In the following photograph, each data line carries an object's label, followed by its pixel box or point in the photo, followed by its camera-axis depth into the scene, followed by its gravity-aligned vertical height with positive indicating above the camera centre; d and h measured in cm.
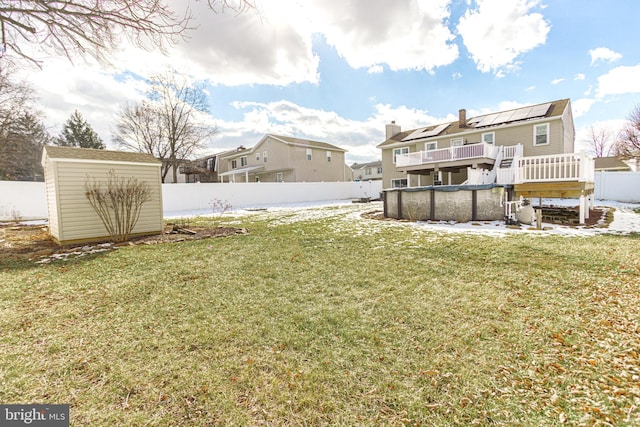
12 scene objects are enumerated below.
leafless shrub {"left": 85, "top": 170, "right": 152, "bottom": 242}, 766 +16
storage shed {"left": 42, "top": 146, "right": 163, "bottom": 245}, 742 +75
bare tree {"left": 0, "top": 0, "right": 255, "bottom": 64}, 497 +361
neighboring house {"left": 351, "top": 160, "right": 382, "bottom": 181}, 4547 +486
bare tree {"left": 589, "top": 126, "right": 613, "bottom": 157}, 3393 +653
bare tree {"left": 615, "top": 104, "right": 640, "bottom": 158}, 2177 +459
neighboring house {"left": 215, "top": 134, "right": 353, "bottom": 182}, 2769 +430
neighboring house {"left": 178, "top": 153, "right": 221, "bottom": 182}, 3605 +440
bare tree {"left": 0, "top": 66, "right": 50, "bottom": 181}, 1648 +575
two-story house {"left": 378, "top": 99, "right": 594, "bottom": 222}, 912 +257
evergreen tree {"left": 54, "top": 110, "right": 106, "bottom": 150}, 3284 +901
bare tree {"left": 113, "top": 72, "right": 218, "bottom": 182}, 2531 +788
